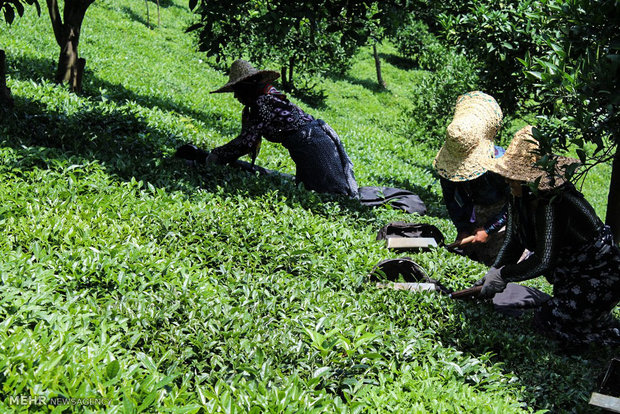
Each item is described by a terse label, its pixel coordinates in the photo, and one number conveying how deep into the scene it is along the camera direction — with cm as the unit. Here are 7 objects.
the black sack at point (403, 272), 499
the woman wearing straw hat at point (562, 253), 421
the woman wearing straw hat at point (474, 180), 588
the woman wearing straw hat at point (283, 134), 664
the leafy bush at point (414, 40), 3195
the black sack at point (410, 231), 629
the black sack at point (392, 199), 763
